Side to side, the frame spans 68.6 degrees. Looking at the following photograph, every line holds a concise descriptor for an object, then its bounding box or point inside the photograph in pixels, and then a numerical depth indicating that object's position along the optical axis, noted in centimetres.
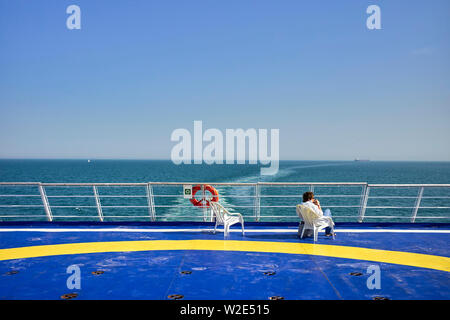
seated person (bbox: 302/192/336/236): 652
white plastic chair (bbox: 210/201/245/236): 697
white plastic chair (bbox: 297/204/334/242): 657
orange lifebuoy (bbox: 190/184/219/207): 839
